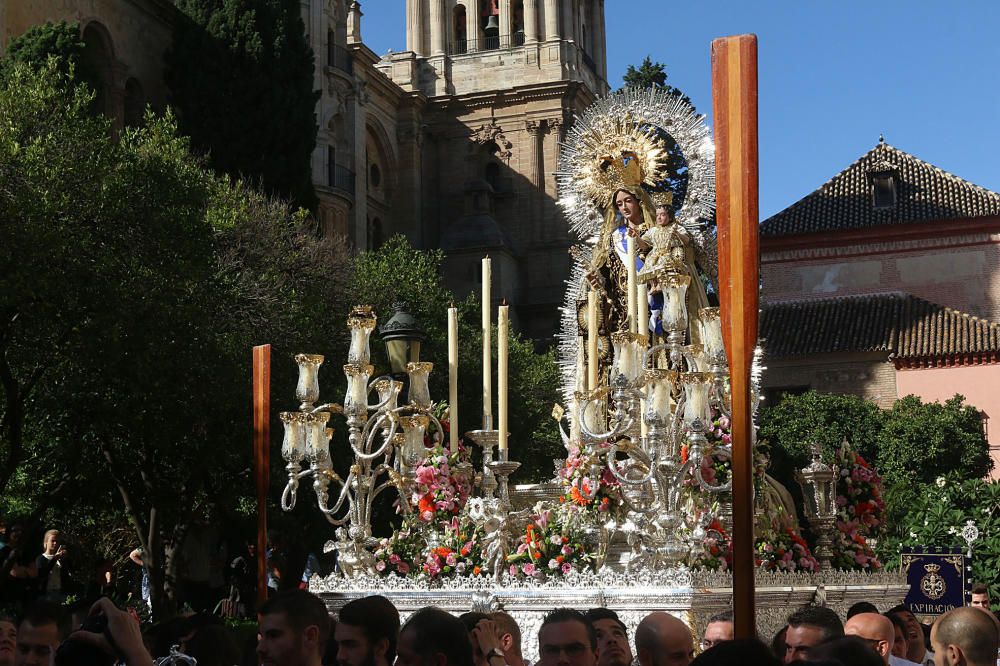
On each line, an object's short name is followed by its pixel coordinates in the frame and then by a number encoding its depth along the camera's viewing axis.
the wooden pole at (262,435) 11.10
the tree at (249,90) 35.16
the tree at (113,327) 18.12
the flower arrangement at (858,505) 11.19
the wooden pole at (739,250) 6.17
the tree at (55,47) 29.08
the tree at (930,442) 35.78
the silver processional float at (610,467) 9.05
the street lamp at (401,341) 11.73
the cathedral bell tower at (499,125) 54.69
